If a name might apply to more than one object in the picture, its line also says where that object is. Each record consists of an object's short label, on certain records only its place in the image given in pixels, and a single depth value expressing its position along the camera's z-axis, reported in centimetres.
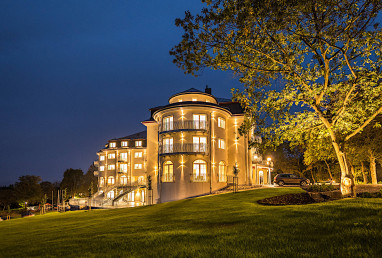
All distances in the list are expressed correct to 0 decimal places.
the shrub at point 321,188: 2005
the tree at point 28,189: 6366
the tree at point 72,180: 8108
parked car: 3653
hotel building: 3300
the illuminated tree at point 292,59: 1245
